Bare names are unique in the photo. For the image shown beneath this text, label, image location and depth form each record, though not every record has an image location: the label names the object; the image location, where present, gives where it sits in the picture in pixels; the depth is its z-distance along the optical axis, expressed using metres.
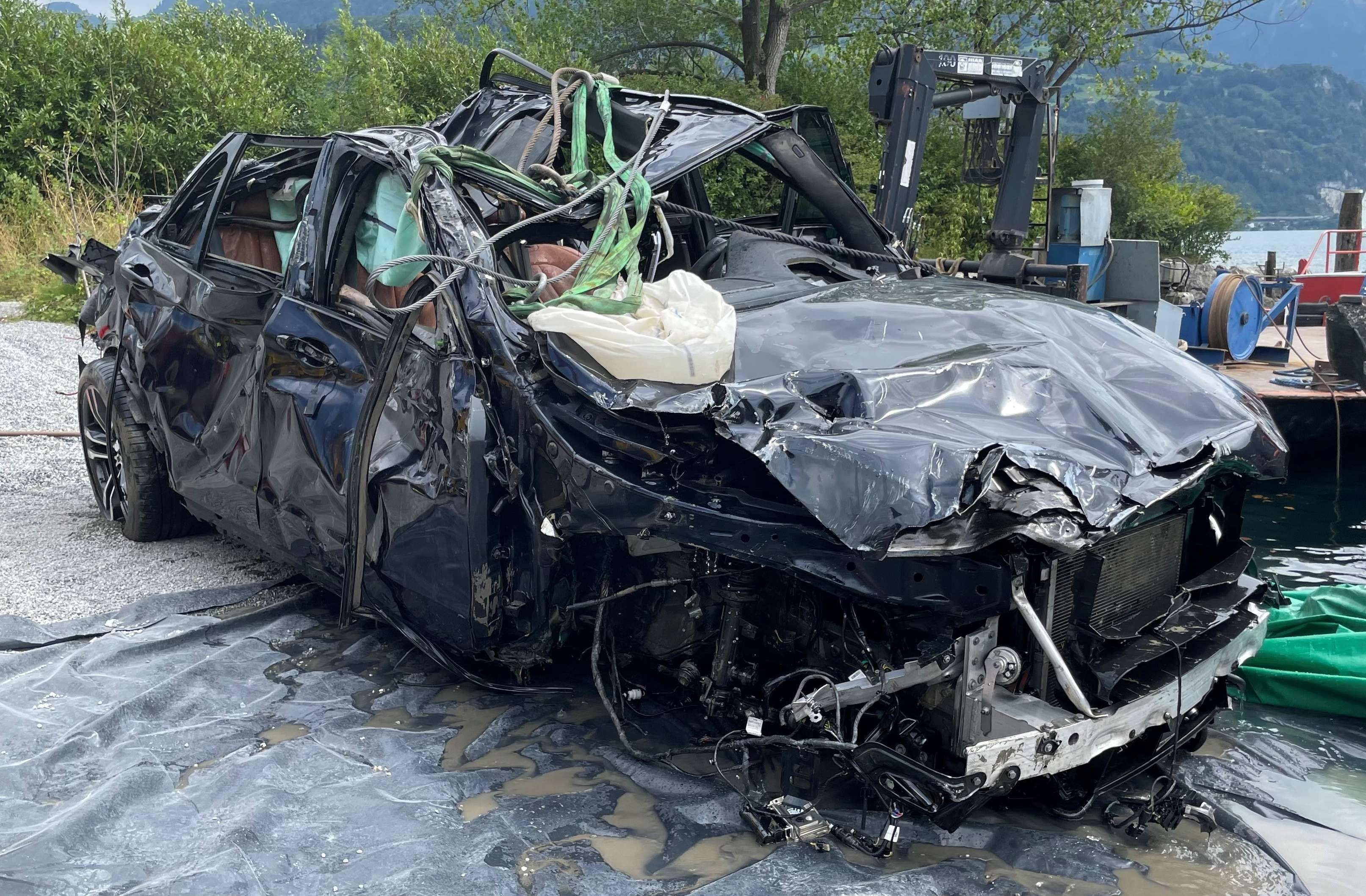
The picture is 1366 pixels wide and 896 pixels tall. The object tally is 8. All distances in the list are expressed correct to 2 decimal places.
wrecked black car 2.79
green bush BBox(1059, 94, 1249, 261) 24.41
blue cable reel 11.27
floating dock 9.27
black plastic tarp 2.92
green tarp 4.33
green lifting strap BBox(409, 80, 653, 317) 3.35
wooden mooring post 18.30
